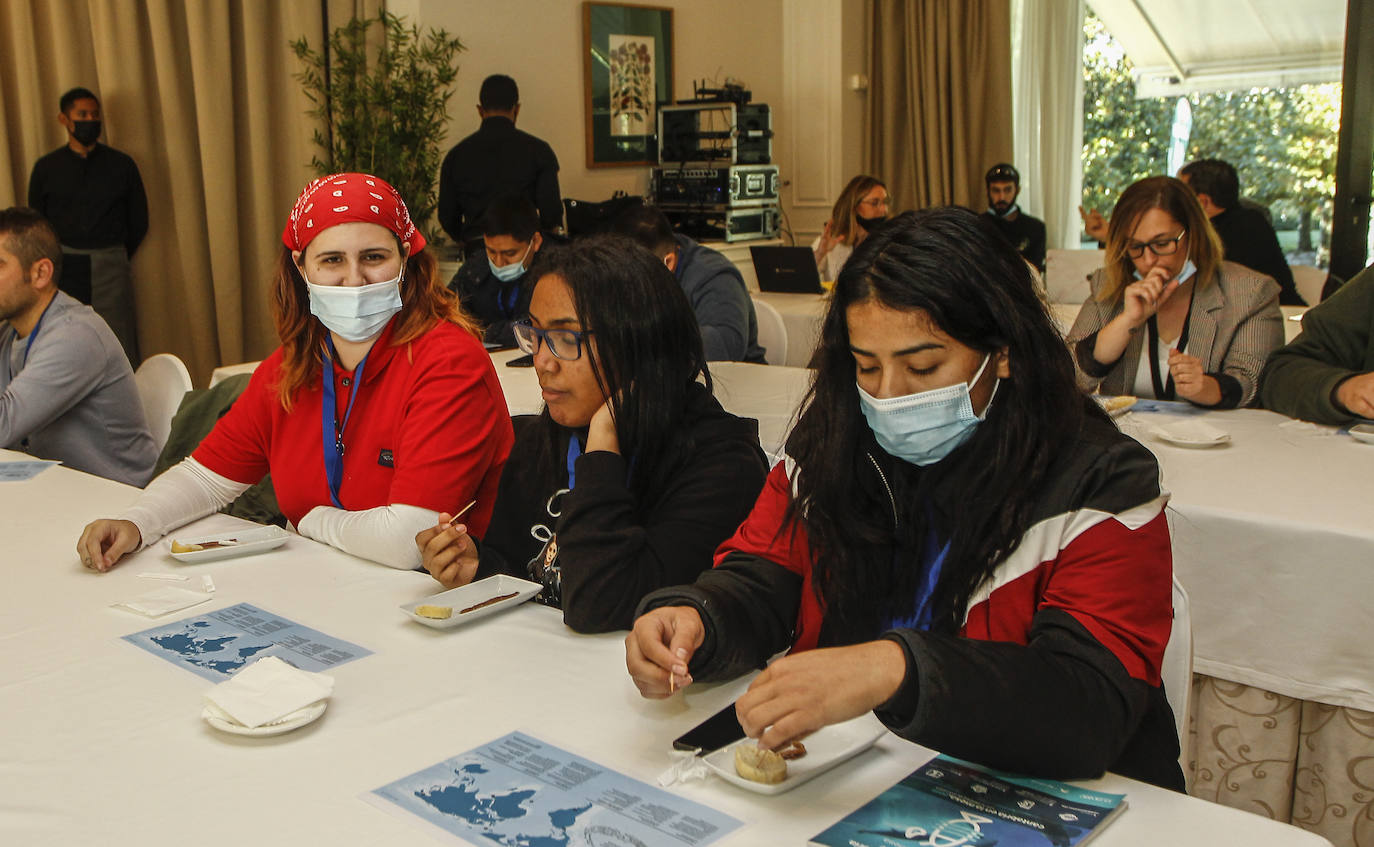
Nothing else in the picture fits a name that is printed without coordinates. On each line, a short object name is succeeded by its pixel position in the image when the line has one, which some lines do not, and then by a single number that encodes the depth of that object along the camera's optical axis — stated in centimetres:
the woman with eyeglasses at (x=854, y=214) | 587
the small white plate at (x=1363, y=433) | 240
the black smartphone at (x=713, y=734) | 115
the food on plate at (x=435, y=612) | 152
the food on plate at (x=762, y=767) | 107
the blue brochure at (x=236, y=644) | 142
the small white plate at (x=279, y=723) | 120
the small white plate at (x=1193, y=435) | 242
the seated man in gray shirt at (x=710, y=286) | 370
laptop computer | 568
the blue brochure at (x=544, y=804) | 101
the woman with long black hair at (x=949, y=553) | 105
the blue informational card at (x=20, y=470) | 244
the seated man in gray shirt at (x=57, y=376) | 282
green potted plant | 544
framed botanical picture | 651
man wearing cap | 653
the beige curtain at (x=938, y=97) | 718
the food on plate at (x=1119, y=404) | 260
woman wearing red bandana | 198
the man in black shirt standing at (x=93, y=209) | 502
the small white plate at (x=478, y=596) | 153
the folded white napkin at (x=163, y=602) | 161
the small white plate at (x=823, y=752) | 108
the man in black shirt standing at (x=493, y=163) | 552
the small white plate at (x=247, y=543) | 184
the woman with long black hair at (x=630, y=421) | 161
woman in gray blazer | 277
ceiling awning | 627
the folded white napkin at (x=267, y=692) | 122
